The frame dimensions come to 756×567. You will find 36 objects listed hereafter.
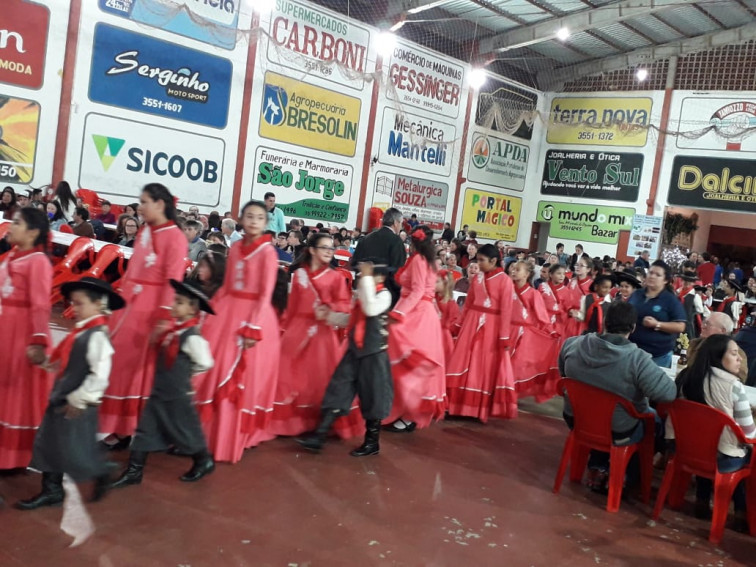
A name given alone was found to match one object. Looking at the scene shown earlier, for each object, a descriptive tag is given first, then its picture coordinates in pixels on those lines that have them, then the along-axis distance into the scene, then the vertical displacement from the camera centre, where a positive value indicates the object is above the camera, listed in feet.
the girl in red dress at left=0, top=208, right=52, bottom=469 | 11.48 -2.12
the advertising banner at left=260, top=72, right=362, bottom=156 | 48.06 +7.37
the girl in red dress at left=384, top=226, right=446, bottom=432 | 16.74 -2.24
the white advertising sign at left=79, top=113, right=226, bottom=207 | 40.22 +2.61
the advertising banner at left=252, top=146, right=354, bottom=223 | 48.57 +2.80
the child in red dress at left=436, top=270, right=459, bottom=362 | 20.08 -1.74
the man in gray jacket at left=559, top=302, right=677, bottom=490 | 13.33 -1.85
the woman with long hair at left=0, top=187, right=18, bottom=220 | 32.40 -0.56
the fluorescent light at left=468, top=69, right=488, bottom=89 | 59.72 +13.67
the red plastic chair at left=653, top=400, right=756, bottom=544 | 12.82 -3.15
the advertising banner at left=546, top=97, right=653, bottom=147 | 64.69 +12.73
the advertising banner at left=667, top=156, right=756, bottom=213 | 60.03 +7.83
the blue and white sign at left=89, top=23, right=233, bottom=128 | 39.83 +7.21
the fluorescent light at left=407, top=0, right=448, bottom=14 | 49.52 +15.52
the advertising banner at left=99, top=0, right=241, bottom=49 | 39.81 +10.48
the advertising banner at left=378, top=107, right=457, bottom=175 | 56.13 +7.59
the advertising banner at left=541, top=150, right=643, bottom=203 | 65.51 +7.96
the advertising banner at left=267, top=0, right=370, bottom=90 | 46.85 +11.99
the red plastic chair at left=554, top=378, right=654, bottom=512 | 13.78 -3.17
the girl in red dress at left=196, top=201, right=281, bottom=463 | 13.61 -2.15
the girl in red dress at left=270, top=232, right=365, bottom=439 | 15.70 -2.42
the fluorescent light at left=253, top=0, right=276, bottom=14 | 45.06 +12.89
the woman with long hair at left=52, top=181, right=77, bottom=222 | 34.01 -0.07
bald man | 13.86 -0.89
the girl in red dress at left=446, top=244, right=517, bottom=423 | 19.21 -2.82
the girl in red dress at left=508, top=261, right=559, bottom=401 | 21.24 -2.48
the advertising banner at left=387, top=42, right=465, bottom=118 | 55.11 +12.31
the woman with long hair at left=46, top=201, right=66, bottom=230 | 30.94 -0.81
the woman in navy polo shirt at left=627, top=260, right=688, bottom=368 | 16.65 -0.97
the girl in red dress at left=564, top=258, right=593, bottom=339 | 25.59 -1.01
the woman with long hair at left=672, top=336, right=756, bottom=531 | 12.91 -1.89
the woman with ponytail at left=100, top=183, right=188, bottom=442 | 12.84 -1.74
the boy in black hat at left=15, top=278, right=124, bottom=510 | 10.32 -2.68
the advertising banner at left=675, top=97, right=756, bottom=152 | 59.57 +12.68
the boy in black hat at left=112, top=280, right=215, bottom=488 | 12.03 -2.91
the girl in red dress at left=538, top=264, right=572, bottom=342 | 24.18 -1.26
